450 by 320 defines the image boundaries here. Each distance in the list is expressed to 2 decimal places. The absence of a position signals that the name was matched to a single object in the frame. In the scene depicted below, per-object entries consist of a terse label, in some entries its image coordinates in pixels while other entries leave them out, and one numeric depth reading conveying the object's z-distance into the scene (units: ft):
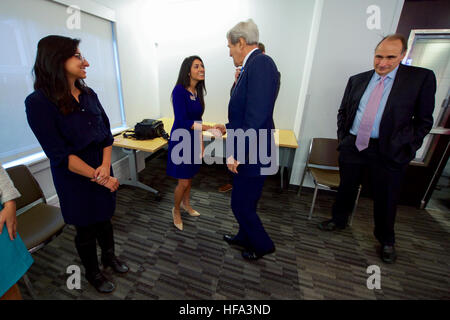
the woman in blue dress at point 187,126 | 5.55
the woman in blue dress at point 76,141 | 3.24
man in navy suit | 3.93
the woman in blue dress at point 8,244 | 2.90
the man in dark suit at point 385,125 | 5.10
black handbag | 8.16
